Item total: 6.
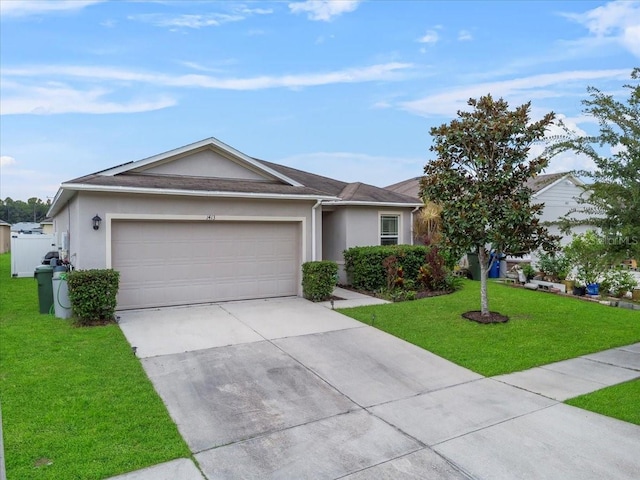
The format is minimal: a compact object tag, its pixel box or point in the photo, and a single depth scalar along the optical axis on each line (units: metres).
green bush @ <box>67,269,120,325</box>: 8.05
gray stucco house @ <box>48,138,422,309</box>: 9.11
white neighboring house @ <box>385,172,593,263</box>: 18.49
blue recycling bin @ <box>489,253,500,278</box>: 15.74
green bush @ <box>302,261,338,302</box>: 10.63
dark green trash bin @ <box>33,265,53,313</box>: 9.35
